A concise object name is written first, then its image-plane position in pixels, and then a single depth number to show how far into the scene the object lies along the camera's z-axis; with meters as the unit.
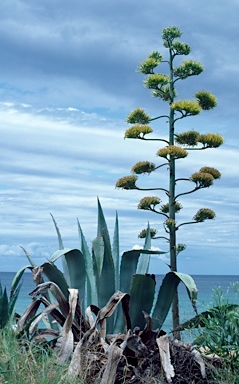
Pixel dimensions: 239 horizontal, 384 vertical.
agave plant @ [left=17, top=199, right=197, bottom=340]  4.19
